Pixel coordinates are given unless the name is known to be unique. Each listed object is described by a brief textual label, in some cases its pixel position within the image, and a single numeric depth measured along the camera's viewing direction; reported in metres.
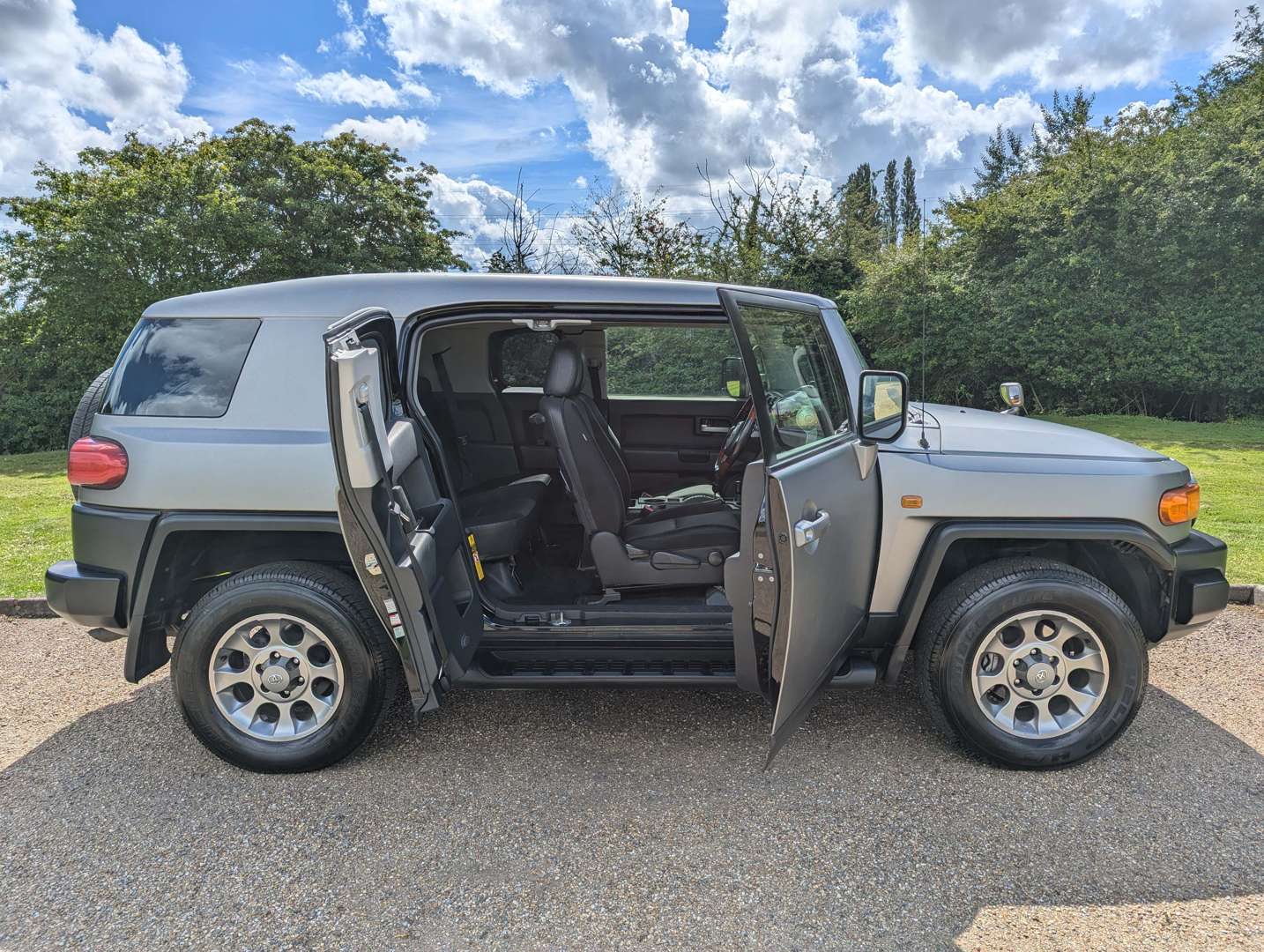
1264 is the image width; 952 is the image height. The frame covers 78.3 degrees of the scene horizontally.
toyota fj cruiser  2.84
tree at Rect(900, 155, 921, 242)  48.03
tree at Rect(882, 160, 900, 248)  26.13
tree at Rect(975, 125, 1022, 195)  28.14
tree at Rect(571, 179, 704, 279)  16.03
